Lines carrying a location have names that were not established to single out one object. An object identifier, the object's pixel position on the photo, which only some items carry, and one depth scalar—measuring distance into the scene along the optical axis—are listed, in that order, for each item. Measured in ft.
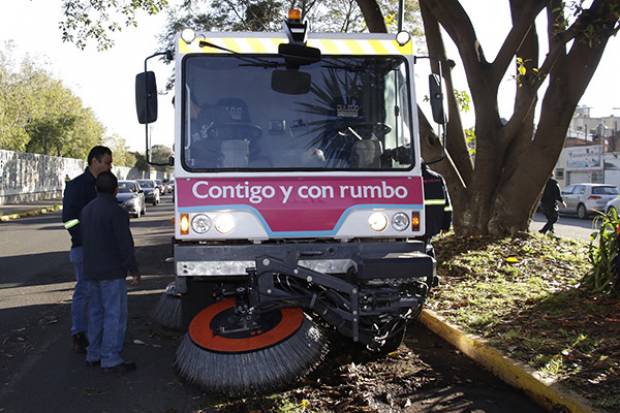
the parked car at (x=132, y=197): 84.02
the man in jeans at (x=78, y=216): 20.27
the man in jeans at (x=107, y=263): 18.40
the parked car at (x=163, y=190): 194.33
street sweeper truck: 16.16
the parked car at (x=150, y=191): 127.34
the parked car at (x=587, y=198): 89.92
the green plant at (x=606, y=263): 23.49
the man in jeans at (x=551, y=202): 51.03
